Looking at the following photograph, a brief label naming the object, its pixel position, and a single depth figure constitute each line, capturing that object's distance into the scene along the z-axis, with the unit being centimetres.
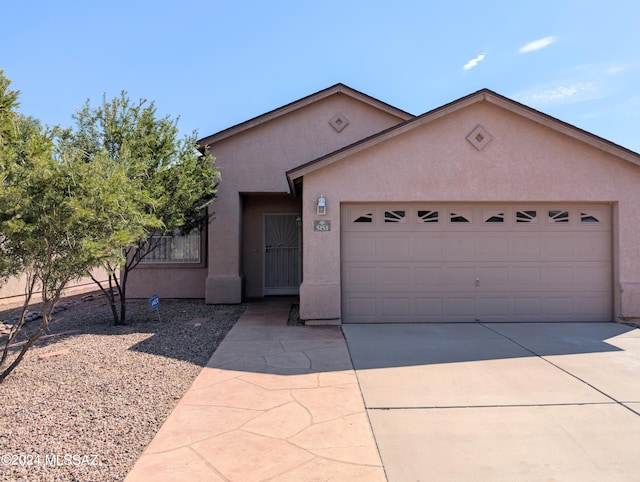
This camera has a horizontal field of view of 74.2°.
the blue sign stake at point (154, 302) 895
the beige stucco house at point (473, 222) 858
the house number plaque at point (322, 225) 859
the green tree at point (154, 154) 840
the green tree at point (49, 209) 440
